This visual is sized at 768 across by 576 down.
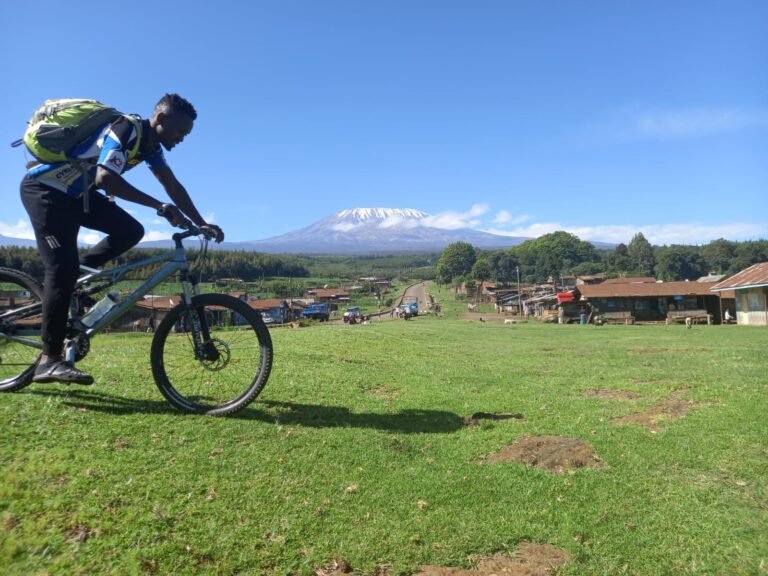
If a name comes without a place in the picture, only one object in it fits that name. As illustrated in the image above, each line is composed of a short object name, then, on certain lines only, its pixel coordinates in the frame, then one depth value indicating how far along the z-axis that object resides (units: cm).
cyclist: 411
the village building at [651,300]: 5409
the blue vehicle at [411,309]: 6971
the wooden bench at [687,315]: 4734
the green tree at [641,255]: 13288
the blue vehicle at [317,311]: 6314
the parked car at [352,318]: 4662
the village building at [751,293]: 3691
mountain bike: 457
